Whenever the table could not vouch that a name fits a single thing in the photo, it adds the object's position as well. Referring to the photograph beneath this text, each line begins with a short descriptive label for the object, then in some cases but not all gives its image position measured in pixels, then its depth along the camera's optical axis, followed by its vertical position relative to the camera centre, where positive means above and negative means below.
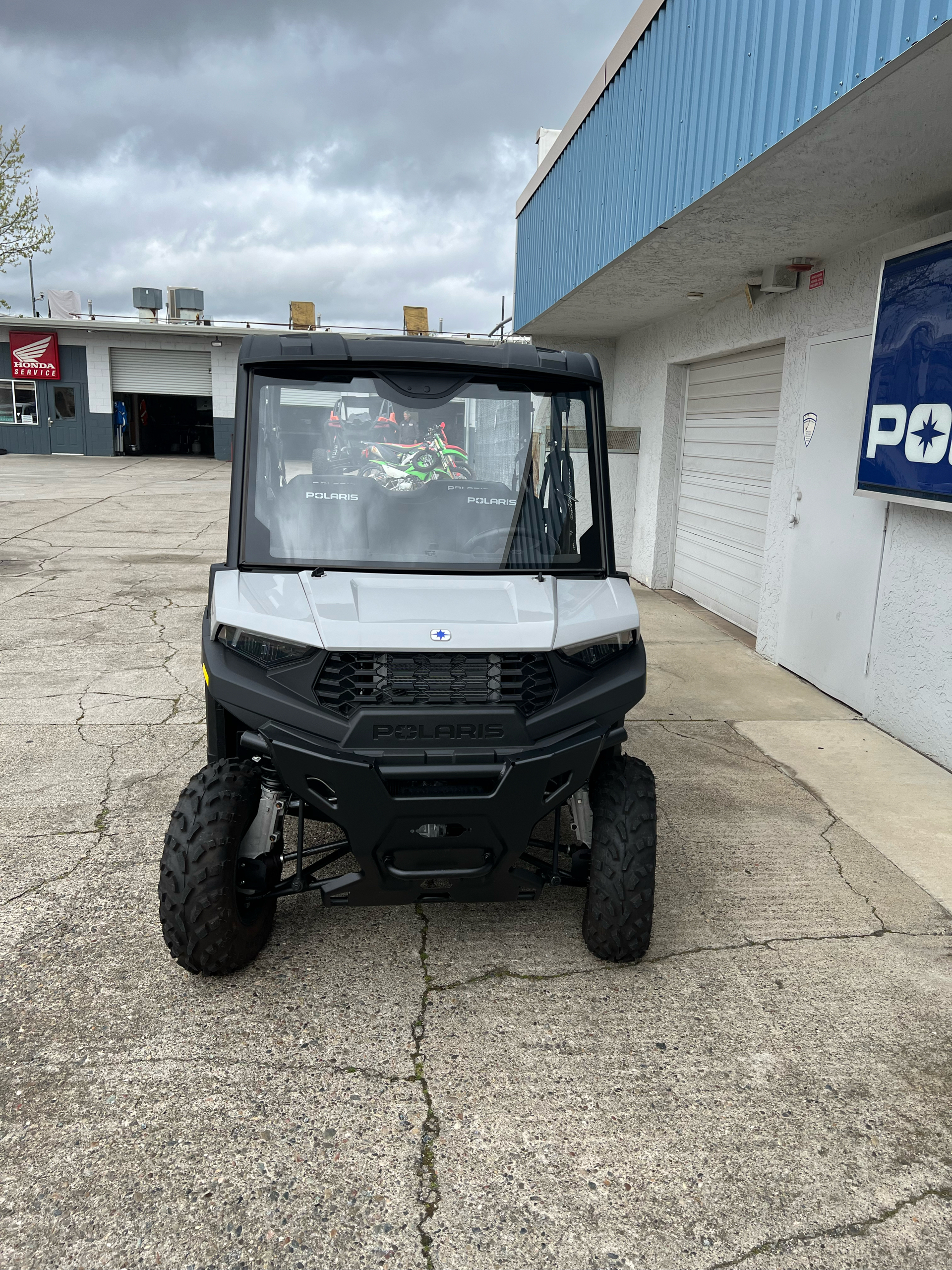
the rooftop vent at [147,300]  33.78 +4.85
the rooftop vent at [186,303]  34.59 +4.91
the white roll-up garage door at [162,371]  31.86 +2.10
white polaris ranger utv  2.76 -0.66
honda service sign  30.80 +2.40
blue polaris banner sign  5.03 +0.43
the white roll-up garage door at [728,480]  8.31 -0.27
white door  6.16 -0.60
